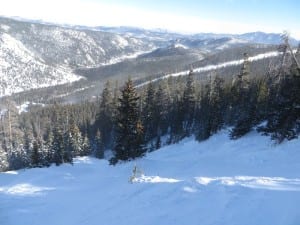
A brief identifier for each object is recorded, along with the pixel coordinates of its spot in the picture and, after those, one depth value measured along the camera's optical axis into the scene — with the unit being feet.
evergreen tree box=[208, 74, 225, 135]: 157.79
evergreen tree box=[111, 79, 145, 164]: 115.14
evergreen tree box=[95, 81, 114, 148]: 246.47
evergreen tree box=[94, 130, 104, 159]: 253.26
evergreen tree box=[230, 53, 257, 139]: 175.05
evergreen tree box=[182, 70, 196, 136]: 220.06
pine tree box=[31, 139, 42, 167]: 158.22
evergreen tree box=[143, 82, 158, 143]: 215.92
